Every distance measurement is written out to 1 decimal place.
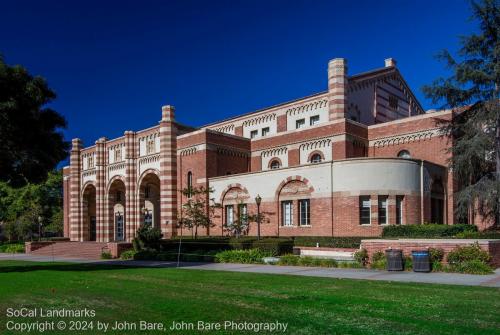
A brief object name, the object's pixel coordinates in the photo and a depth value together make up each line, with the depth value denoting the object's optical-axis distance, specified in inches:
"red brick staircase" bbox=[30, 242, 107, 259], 1360.7
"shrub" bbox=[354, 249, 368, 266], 790.5
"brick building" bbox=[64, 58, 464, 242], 1144.8
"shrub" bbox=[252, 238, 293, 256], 1008.2
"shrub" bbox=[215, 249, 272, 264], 939.3
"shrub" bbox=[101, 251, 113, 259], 1229.7
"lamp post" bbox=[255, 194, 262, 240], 1220.2
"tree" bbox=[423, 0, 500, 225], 1109.7
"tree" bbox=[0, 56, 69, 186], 760.3
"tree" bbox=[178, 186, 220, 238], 1395.2
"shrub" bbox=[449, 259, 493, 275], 666.2
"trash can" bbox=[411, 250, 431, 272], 706.8
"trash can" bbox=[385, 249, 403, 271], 729.6
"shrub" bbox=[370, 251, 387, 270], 754.8
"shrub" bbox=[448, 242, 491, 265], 691.4
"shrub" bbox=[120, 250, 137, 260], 1160.2
